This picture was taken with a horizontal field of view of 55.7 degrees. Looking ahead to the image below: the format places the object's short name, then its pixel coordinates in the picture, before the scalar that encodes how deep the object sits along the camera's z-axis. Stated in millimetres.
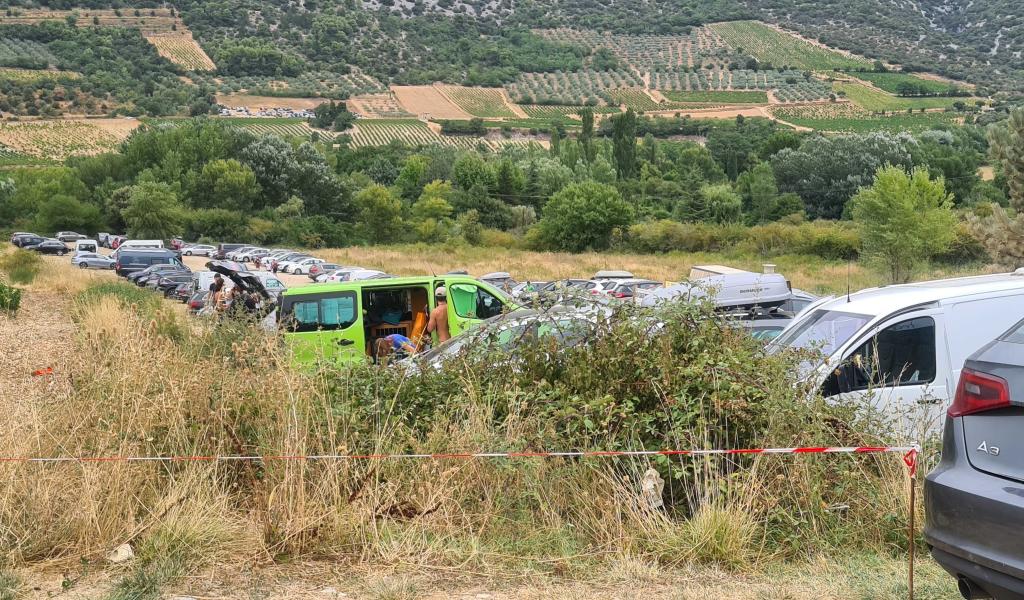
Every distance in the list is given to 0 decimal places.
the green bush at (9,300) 18875
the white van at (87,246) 62309
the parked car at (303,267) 54003
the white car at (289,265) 55328
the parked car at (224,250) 62131
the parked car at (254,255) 59869
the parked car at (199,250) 67069
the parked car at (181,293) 33594
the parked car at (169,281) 38156
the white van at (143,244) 57969
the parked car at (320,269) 50094
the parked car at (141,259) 48656
